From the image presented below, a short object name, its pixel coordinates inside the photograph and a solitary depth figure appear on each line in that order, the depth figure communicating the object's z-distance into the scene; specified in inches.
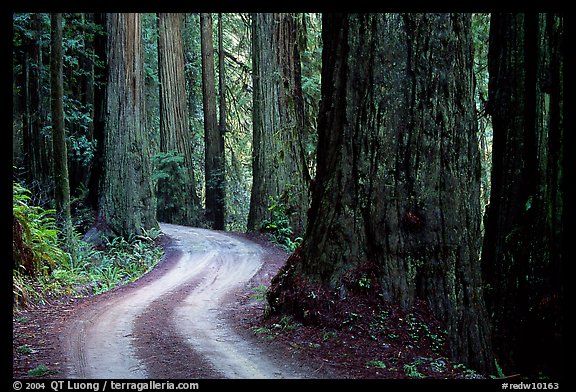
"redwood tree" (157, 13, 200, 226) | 847.1
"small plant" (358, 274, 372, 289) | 207.3
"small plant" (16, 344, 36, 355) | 202.9
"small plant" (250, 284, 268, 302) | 326.9
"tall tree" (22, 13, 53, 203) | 593.6
